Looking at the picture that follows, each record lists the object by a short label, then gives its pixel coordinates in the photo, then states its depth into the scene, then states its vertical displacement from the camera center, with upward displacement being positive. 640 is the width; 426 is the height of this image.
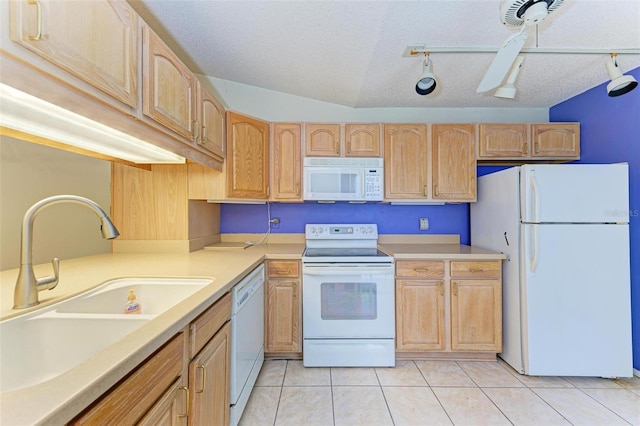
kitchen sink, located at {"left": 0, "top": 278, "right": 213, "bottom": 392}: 0.81 -0.39
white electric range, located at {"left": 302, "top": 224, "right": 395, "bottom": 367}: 2.12 -0.75
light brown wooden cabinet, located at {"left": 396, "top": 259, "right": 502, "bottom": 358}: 2.19 -0.74
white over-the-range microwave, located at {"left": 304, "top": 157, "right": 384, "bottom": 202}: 2.46 +0.32
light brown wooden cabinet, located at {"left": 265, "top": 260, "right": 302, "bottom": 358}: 2.18 -0.79
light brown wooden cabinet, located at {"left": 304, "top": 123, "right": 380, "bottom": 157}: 2.51 +0.68
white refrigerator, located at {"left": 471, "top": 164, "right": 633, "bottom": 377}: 1.91 -0.40
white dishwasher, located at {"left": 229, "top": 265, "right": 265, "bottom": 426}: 1.43 -0.74
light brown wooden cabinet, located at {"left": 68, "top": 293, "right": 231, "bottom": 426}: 0.63 -0.51
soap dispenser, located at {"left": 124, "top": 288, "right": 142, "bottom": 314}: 1.13 -0.38
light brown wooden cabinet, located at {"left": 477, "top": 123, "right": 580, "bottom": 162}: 2.50 +0.67
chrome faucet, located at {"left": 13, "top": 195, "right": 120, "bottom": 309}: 0.91 -0.19
